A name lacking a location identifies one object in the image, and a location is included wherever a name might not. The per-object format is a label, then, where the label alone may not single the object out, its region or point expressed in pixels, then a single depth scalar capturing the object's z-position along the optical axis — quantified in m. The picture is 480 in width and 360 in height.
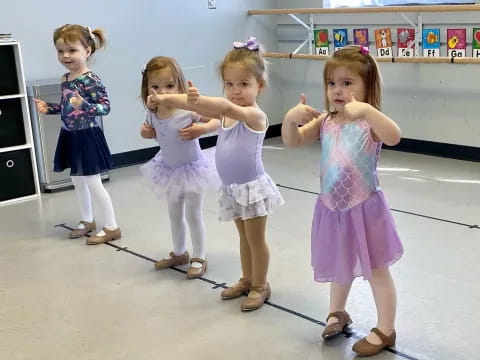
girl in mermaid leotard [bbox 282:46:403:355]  1.91
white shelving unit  4.01
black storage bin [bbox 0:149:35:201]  4.02
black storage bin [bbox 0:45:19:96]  4.00
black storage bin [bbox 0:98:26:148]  4.04
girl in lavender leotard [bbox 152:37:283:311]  2.25
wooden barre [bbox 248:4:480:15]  4.18
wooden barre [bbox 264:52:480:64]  4.26
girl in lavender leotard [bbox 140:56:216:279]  2.54
